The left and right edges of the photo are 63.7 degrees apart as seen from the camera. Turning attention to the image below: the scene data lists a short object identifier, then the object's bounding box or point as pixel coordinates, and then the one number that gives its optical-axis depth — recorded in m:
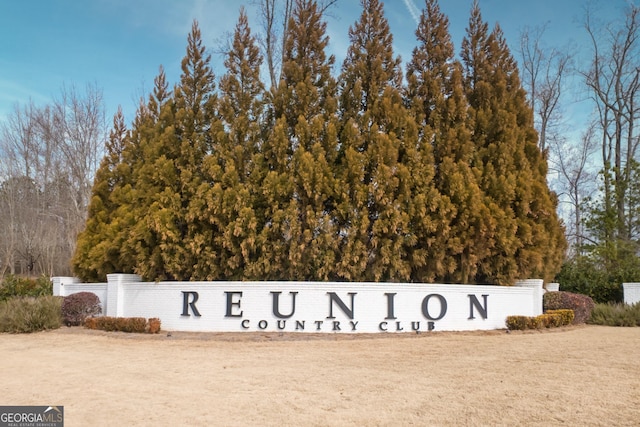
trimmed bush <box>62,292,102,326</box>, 15.17
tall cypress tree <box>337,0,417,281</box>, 14.49
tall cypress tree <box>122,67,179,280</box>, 15.21
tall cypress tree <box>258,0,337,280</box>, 14.39
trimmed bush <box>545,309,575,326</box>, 15.37
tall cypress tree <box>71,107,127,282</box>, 17.08
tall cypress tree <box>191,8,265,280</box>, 14.59
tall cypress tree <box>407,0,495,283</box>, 14.95
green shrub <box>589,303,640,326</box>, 16.36
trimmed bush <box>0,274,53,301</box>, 19.41
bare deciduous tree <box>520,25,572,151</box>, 30.39
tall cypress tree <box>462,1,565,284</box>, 15.85
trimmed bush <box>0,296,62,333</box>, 13.97
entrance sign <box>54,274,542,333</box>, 13.78
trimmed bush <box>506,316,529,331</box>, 14.38
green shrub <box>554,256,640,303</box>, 20.25
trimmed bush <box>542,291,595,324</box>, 16.55
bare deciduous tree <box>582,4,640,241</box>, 25.28
